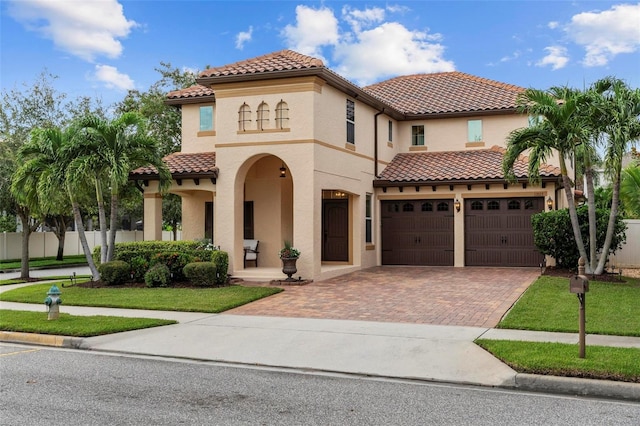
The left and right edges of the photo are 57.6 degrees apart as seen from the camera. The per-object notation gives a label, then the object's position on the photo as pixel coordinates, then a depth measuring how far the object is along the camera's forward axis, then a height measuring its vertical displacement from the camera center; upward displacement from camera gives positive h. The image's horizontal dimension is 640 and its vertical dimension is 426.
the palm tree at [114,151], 16.91 +2.40
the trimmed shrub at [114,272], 16.72 -1.16
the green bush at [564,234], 17.08 -0.23
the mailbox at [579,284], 7.63 -0.76
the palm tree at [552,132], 15.11 +2.53
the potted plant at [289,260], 17.11 -0.90
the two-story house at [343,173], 17.92 +1.93
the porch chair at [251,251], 20.36 -0.74
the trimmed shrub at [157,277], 16.44 -1.30
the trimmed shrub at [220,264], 16.77 -0.98
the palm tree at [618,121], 14.55 +2.66
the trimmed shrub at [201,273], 16.19 -1.18
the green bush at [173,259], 16.92 -0.83
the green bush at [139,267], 17.20 -1.08
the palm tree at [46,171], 16.83 +1.81
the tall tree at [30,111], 27.62 +6.40
